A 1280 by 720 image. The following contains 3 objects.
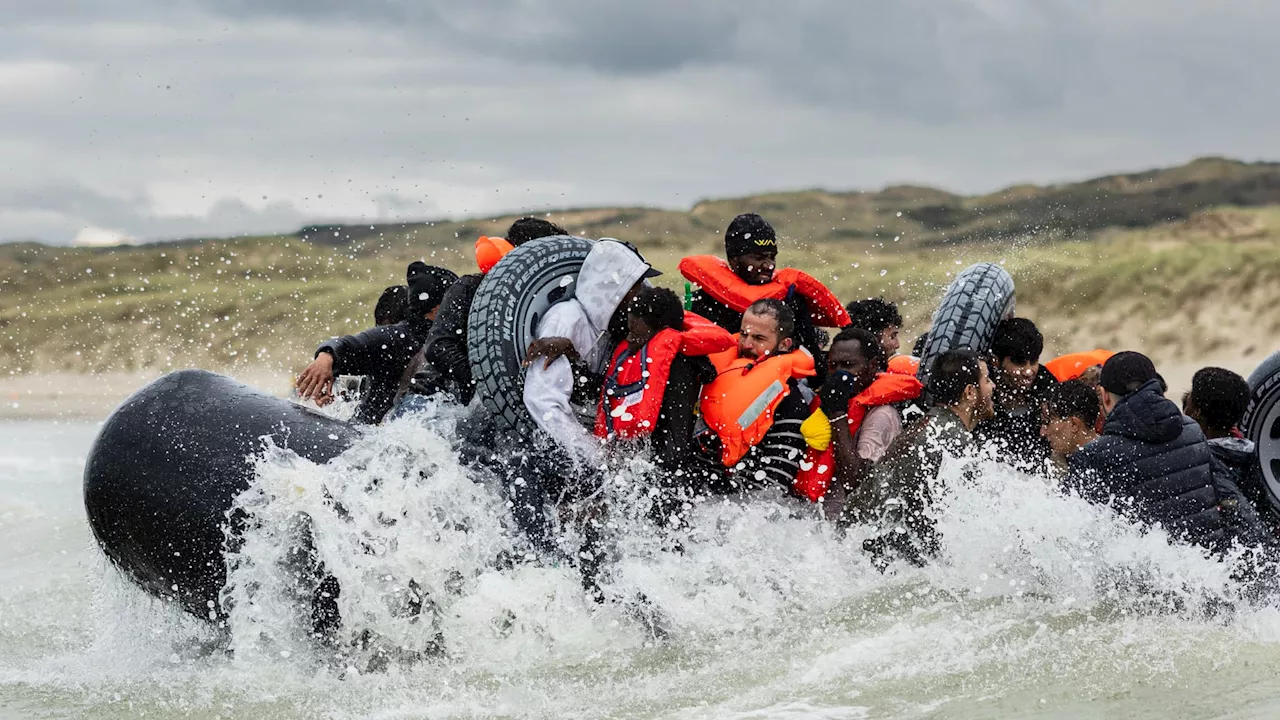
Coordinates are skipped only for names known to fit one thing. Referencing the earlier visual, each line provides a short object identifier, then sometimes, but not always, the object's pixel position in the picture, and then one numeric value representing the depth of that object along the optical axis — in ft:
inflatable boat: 45.78
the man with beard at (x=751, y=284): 52.08
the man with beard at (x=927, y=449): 48.67
